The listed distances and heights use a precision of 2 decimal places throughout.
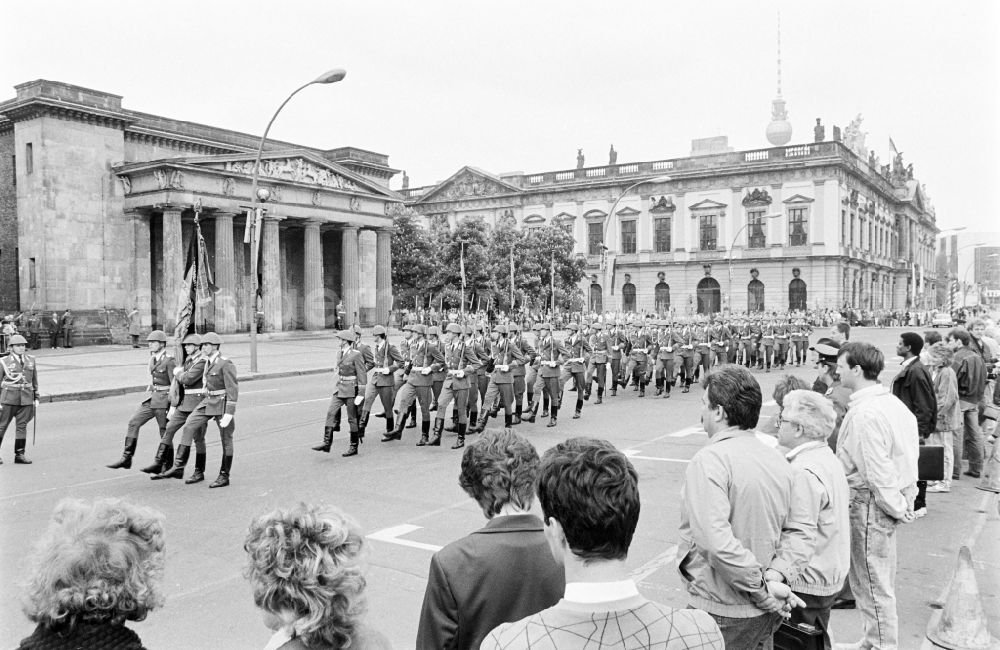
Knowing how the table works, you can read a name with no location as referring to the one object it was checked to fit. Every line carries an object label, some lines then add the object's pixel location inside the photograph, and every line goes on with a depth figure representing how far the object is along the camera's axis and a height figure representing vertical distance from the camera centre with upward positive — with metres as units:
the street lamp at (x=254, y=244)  23.75 +2.09
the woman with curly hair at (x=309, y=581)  2.21 -0.76
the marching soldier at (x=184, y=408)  9.84 -1.23
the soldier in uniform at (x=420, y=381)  13.09 -1.21
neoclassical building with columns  36.16 +5.08
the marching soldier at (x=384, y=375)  13.38 -1.14
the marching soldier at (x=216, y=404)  9.73 -1.17
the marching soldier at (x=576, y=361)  16.95 -1.18
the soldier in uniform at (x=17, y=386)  11.12 -1.03
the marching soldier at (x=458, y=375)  12.83 -1.12
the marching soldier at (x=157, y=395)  10.42 -1.11
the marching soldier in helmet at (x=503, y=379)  14.12 -1.27
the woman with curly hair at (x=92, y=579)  2.17 -0.74
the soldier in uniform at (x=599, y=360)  18.47 -1.23
